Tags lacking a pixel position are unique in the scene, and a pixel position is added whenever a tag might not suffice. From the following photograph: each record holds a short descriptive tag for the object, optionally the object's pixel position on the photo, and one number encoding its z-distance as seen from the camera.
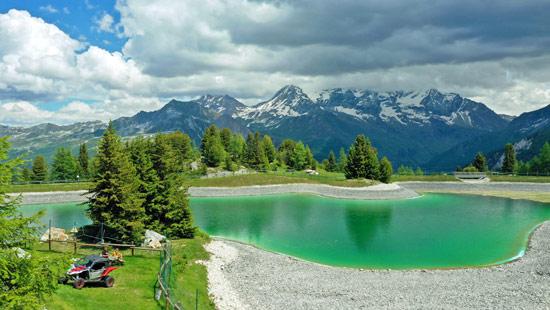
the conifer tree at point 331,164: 149.00
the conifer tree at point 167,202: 38.97
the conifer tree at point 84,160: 116.50
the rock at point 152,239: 33.69
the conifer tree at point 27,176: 102.49
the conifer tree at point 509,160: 128.61
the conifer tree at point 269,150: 142.75
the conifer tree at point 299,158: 137.38
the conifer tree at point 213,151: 113.88
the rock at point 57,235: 31.94
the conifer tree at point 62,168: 114.94
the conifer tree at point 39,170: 106.32
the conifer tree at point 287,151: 149.07
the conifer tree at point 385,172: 100.25
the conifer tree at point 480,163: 127.75
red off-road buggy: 22.14
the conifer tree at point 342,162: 153.10
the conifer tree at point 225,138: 136.75
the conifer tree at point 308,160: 138.75
